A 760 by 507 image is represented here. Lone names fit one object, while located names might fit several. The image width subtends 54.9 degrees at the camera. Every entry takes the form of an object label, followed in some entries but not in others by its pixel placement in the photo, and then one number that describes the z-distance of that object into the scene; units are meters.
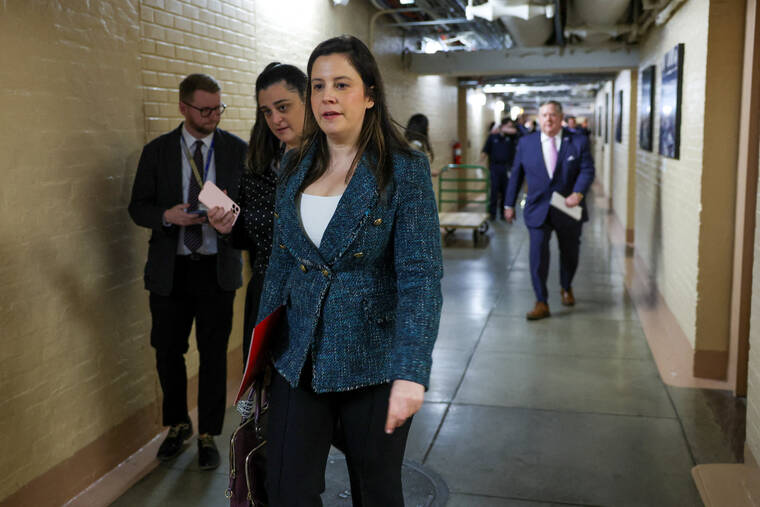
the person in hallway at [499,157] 12.93
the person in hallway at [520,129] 13.61
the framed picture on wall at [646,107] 6.95
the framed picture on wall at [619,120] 11.88
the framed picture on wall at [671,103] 5.25
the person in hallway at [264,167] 2.64
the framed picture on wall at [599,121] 20.20
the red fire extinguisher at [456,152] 14.34
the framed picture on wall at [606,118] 15.78
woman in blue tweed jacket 1.78
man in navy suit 5.99
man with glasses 3.25
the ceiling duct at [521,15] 6.82
